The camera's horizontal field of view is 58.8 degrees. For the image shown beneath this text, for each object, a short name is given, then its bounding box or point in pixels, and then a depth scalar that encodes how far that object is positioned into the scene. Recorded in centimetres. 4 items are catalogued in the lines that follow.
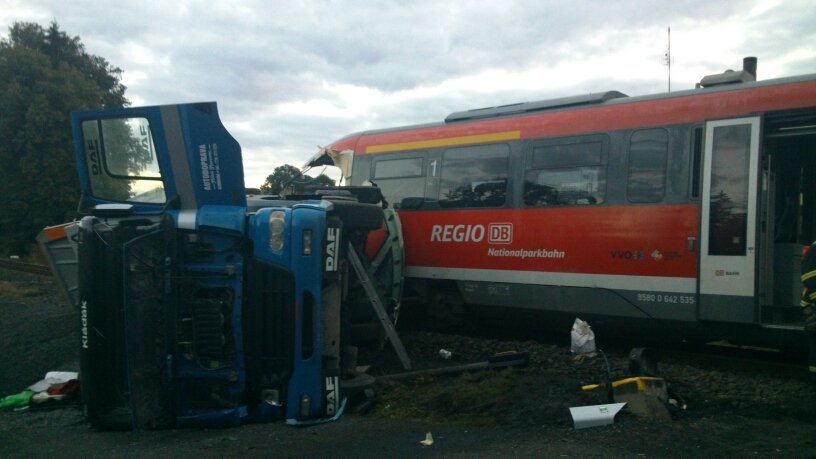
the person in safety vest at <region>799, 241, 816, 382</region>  652
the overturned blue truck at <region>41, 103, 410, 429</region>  595
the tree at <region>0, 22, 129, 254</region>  3341
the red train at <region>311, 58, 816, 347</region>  838
